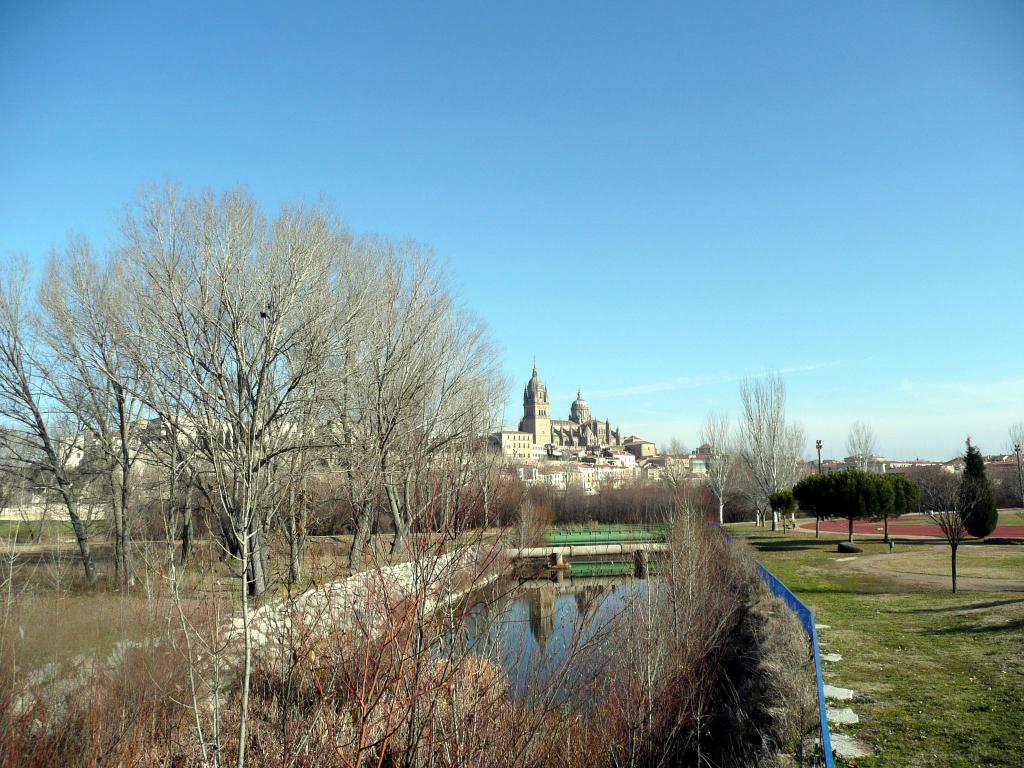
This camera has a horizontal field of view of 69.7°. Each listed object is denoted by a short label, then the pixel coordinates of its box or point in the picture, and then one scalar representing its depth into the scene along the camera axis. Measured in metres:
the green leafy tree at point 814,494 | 28.44
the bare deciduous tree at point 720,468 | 44.71
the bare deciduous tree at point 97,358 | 16.92
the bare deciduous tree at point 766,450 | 43.22
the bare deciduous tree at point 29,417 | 16.83
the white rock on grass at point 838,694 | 8.82
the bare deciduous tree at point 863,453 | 73.19
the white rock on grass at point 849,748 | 7.07
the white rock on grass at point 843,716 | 8.02
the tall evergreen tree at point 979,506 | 24.25
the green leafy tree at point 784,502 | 33.59
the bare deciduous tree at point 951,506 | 17.11
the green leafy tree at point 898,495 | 26.98
